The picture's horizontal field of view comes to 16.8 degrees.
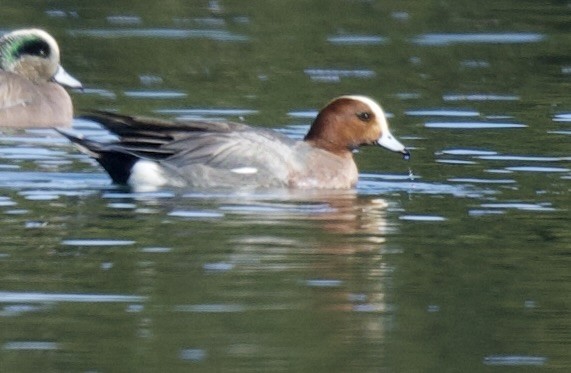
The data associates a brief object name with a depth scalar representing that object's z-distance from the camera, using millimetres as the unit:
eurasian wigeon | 12594
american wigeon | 16656
